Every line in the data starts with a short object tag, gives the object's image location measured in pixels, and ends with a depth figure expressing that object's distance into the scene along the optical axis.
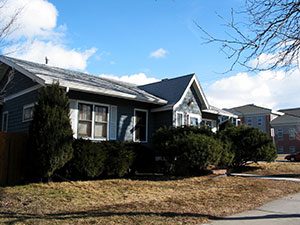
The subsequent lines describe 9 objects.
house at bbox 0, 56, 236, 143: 11.67
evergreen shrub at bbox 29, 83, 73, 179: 8.66
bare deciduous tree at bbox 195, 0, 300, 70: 6.30
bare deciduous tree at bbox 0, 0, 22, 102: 8.55
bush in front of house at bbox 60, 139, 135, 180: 9.48
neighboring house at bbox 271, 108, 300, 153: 39.21
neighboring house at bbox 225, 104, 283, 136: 40.70
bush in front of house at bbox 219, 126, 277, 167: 13.20
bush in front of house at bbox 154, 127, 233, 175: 10.67
